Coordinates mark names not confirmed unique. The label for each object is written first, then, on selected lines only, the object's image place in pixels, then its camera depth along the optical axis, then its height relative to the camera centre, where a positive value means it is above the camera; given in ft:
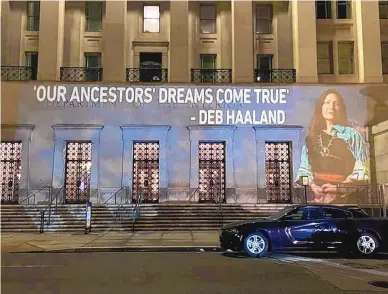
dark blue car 41.04 -3.92
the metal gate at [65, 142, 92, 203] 80.64 +3.53
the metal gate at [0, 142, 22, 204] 80.28 +4.01
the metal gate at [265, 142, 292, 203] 81.35 +3.42
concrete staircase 67.26 -3.92
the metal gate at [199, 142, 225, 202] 81.51 +3.58
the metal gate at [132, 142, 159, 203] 81.20 +3.73
